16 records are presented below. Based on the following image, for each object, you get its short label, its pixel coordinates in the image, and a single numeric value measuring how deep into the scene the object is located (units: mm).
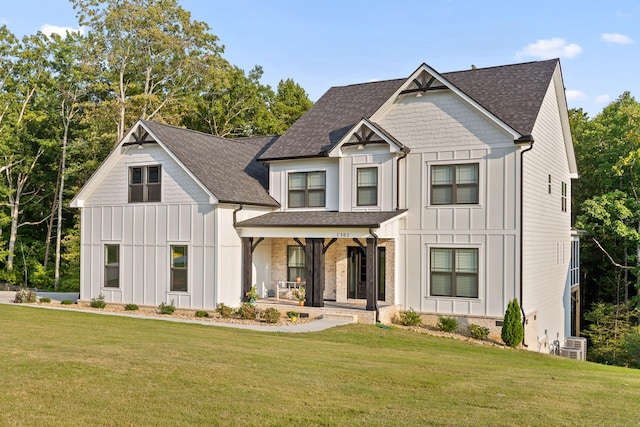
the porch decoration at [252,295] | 20991
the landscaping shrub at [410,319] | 19673
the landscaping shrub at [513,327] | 18000
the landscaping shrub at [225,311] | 20375
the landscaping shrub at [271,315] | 19375
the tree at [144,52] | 35031
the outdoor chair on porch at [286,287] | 22391
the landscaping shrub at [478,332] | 18703
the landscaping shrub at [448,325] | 19109
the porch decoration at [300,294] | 20875
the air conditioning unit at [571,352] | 22797
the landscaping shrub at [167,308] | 21422
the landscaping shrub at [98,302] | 23016
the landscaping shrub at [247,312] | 20048
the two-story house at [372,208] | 19375
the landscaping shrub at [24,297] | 24609
